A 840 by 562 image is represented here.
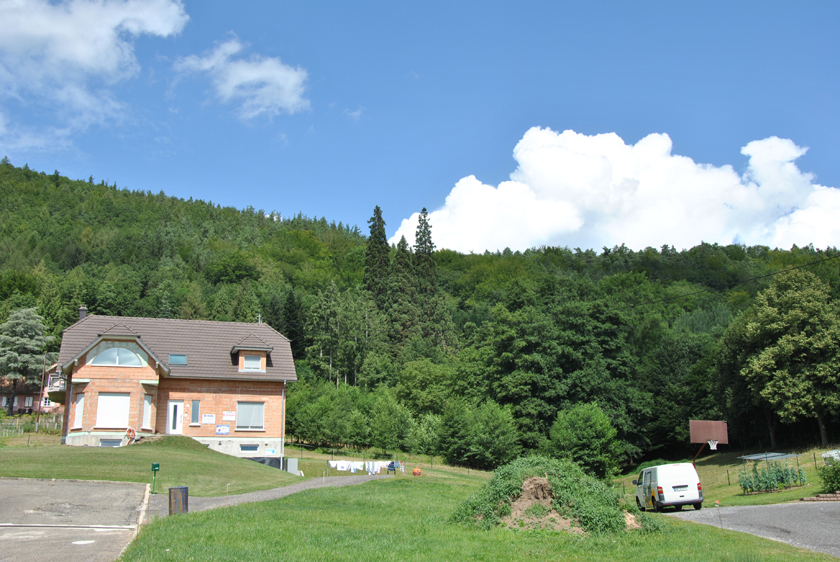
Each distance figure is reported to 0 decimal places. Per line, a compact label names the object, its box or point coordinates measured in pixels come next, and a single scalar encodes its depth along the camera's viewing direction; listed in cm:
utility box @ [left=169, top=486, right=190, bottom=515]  1532
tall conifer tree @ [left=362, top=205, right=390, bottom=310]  9712
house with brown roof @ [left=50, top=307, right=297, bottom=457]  3297
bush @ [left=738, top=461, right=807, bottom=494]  2712
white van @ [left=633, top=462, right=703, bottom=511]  2173
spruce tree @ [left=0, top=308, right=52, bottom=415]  6719
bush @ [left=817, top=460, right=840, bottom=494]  2186
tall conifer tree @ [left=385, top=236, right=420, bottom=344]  8362
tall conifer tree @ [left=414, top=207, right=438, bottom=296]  9894
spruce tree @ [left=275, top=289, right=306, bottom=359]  8819
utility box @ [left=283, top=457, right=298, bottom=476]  3433
